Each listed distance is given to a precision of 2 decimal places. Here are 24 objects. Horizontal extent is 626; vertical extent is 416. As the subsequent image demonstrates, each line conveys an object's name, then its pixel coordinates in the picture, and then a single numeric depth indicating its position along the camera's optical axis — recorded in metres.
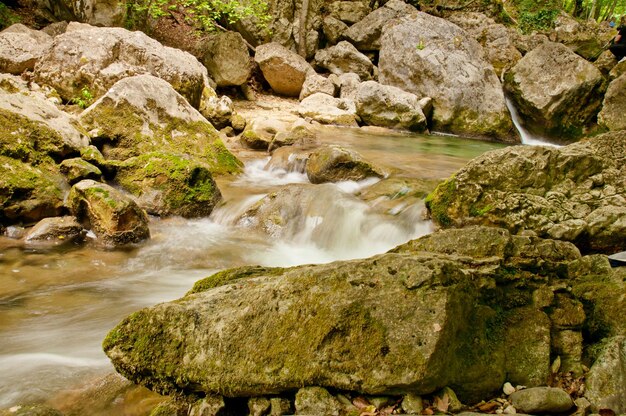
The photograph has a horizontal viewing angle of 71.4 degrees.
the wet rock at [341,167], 8.26
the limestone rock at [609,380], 2.34
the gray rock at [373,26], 19.83
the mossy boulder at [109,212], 5.80
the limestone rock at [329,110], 15.11
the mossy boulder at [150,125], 7.95
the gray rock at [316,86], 17.12
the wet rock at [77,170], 6.48
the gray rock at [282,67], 17.36
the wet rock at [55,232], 5.77
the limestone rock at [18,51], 10.79
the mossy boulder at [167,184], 6.92
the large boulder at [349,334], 2.30
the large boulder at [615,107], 10.95
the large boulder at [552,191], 4.96
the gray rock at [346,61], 18.98
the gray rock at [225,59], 16.03
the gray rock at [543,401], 2.26
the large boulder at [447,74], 15.69
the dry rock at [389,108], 15.06
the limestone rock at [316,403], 2.24
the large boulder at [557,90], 14.14
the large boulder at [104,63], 10.34
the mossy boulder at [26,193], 5.88
